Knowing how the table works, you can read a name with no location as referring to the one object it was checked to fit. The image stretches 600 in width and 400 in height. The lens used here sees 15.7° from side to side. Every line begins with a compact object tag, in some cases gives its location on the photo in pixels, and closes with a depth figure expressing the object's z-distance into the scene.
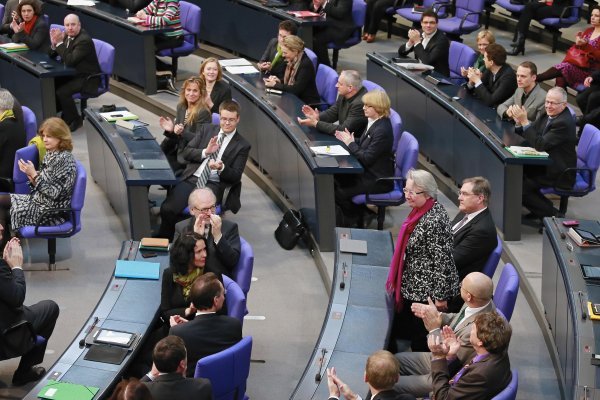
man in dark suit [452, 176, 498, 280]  14.27
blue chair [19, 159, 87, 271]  16.86
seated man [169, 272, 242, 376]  12.24
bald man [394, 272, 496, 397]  12.25
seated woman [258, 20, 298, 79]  22.12
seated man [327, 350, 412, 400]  10.71
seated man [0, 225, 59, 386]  13.41
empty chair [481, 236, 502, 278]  14.35
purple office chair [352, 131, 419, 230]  17.77
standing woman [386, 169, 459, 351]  13.64
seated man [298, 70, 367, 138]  18.80
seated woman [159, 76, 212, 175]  18.70
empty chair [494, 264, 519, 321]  13.00
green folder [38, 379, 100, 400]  11.48
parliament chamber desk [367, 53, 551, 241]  17.49
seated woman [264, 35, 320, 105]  21.18
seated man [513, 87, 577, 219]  17.69
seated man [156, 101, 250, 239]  17.84
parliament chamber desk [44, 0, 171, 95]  25.03
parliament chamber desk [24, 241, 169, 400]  11.91
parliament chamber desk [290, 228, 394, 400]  11.95
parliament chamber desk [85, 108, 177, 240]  17.18
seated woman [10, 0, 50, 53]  24.32
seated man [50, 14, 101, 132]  22.97
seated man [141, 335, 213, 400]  11.01
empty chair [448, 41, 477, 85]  22.37
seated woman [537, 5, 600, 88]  22.35
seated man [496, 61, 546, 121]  18.86
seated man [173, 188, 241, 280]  14.46
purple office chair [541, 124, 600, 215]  17.83
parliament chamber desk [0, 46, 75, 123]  22.77
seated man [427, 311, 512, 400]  11.17
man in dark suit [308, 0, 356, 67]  26.09
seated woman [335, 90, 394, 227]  17.74
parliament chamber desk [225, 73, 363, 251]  17.44
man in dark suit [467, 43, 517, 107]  19.94
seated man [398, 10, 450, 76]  23.04
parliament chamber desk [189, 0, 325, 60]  25.80
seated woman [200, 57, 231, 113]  19.83
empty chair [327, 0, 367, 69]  26.37
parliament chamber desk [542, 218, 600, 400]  11.90
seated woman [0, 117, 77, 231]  16.81
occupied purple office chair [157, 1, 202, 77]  25.49
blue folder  14.31
